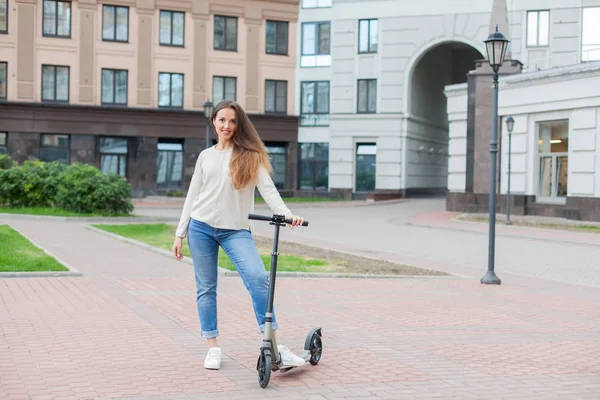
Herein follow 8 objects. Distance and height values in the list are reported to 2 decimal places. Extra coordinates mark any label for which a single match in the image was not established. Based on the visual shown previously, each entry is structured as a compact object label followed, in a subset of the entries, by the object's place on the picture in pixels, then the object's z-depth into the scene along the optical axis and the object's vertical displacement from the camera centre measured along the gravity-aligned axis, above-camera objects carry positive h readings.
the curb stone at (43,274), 11.92 -1.41
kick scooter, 6.01 -1.16
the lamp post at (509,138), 27.47 +1.52
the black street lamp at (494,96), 13.48 +1.40
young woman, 6.38 -0.23
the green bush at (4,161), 30.53 +0.36
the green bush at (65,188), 27.03 -0.50
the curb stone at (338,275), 12.85 -1.44
